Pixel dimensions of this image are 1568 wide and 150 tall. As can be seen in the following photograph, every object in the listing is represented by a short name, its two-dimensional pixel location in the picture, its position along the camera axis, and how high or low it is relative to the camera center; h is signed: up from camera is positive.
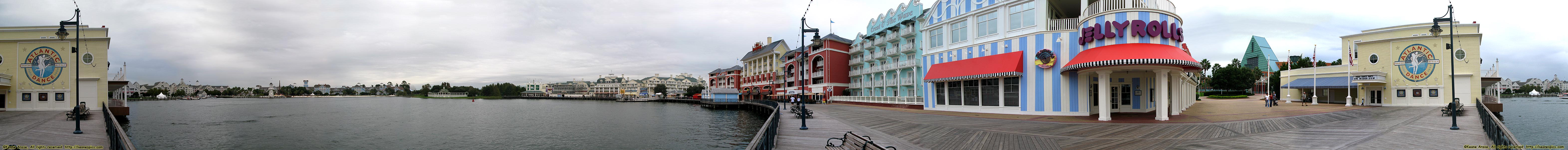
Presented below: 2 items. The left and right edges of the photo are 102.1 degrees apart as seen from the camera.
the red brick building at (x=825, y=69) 55.09 +1.41
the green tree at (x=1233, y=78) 60.66 +0.22
